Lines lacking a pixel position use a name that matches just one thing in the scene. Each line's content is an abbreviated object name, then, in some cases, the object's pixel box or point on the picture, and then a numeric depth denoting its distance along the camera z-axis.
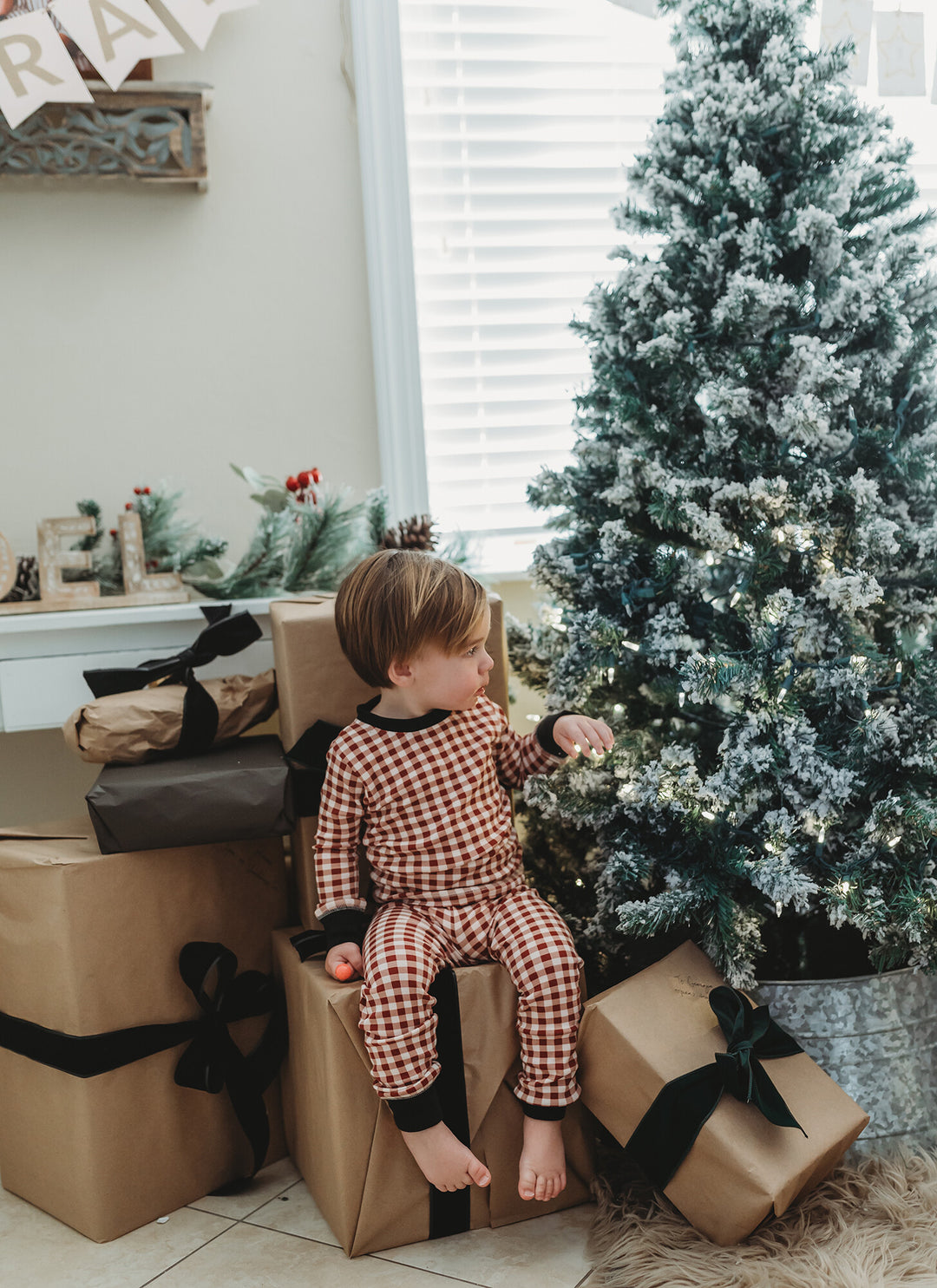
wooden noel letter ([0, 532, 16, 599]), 1.44
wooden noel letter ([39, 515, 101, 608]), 1.46
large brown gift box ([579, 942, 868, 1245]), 1.01
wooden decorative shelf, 1.55
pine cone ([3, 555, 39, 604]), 1.51
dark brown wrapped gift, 1.16
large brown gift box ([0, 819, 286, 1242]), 1.19
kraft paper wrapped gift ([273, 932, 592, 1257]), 1.11
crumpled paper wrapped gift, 1.24
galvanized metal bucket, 1.19
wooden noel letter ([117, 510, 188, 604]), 1.49
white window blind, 1.79
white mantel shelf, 1.41
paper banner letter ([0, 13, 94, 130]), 1.50
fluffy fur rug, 1.03
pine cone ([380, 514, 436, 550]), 1.42
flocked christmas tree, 1.17
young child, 1.10
